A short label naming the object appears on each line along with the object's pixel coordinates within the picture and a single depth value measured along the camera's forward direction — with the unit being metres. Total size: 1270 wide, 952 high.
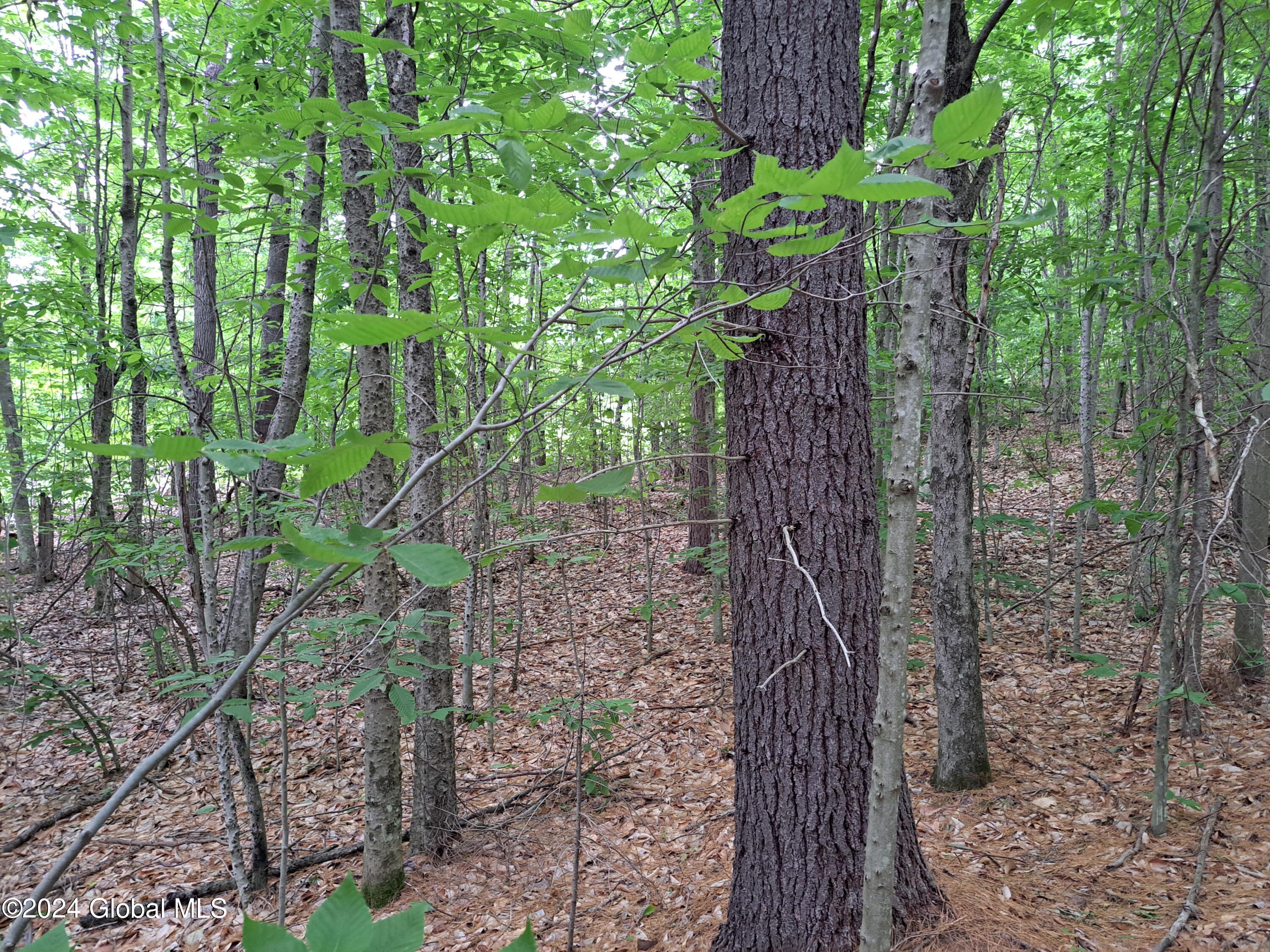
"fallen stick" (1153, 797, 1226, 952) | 2.42
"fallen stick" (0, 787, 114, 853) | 4.34
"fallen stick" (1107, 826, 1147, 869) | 3.15
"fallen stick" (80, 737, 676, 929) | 3.68
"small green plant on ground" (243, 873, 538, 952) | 0.65
